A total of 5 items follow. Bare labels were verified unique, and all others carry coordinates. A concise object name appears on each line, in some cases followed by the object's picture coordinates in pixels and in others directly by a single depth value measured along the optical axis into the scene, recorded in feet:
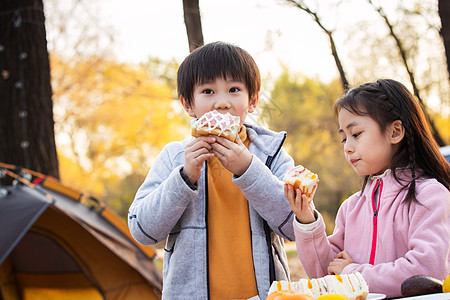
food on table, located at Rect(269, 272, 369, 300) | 3.93
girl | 5.13
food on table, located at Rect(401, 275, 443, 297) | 3.95
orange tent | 14.61
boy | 5.99
